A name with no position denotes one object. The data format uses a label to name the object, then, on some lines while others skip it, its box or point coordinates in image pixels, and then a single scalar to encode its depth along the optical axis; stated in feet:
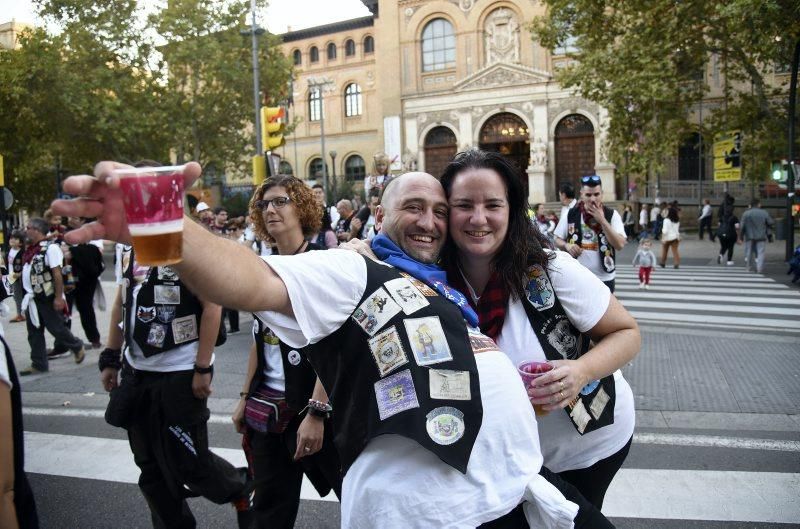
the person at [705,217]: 87.71
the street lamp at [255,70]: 61.46
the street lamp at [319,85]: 152.55
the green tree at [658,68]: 53.31
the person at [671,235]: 55.21
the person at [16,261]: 34.30
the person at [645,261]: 43.16
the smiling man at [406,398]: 5.64
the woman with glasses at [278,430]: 10.26
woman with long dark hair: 7.71
